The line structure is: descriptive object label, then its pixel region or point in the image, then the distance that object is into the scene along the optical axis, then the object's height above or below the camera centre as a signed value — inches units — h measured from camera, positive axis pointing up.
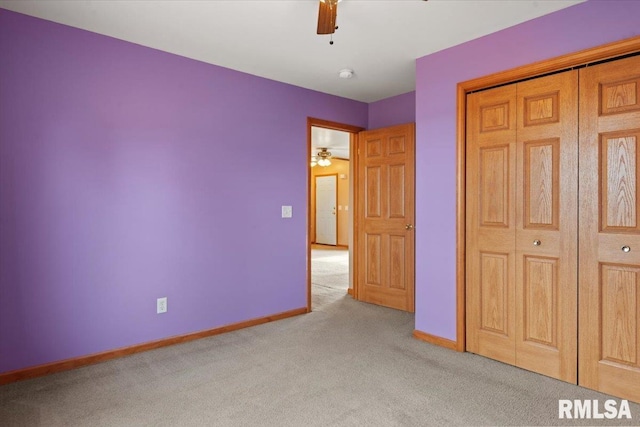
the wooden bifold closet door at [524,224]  98.1 -3.0
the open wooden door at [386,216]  165.9 -1.5
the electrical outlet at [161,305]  125.5 -30.8
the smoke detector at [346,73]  142.9 +53.4
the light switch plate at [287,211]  159.0 +0.5
